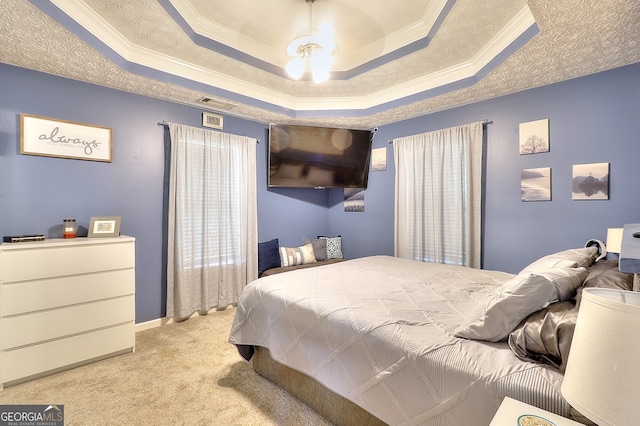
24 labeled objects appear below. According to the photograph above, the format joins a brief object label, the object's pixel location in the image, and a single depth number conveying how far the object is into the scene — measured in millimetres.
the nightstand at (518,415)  851
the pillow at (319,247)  4320
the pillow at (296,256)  4000
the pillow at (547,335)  1046
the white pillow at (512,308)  1264
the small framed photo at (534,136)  2878
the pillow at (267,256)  3953
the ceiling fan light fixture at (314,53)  2277
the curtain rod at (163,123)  3231
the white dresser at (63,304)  2092
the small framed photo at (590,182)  2549
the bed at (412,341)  1112
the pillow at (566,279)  1336
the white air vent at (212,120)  3559
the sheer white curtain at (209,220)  3285
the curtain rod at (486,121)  3249
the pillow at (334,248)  4486
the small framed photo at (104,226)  2691
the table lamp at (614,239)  2176
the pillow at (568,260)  1737
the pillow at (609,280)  1262
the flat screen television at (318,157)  4141
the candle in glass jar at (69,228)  2580
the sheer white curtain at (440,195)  3352
